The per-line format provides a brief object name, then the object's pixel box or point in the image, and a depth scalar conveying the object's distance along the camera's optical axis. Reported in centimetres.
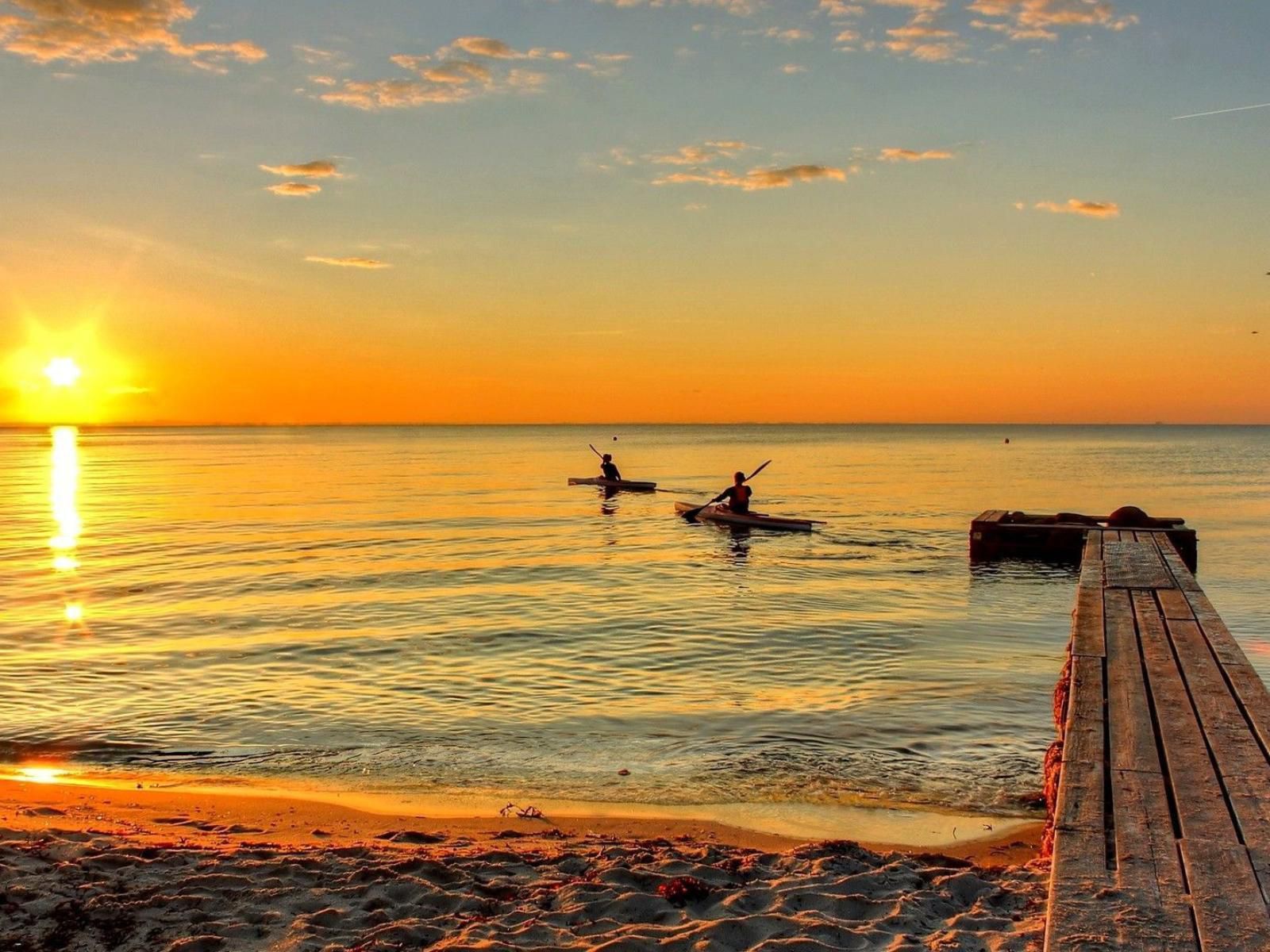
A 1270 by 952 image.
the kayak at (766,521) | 3259
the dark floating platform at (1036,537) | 2548
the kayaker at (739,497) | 3350
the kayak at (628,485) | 4914
